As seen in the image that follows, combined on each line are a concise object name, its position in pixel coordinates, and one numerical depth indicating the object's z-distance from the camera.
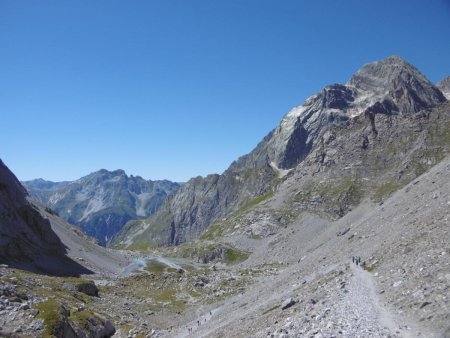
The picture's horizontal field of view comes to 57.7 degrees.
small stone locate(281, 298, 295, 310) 41.31
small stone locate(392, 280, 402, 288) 34.71
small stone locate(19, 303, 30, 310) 44.75
